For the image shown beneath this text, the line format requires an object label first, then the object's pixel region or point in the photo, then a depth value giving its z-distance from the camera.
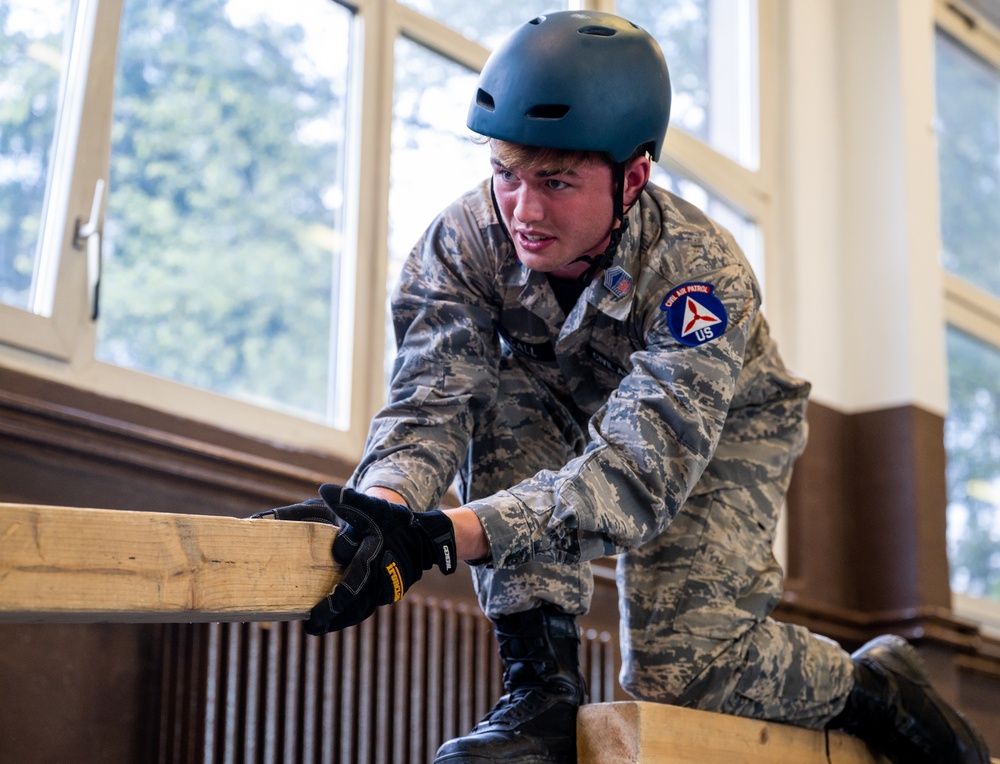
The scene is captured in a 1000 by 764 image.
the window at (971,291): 5.02
